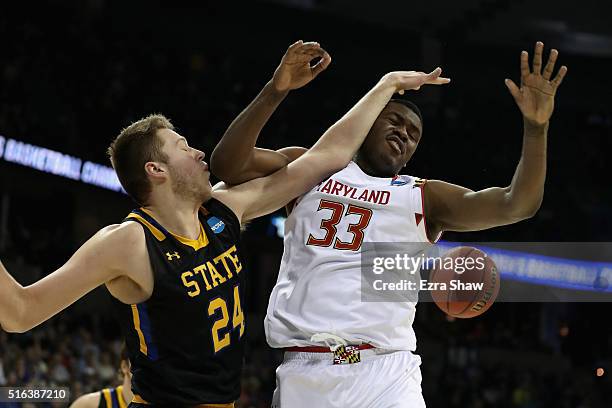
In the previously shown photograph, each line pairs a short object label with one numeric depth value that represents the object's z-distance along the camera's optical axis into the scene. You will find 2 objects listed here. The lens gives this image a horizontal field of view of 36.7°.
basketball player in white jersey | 3.89
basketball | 4.62
